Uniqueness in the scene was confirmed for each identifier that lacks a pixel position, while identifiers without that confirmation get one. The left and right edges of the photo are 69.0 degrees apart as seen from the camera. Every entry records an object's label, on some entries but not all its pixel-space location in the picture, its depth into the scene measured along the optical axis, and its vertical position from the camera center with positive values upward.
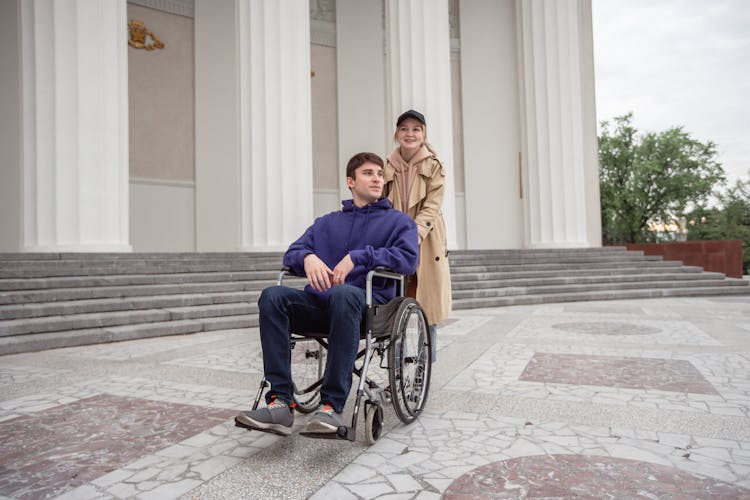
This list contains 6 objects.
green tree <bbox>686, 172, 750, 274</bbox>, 27.36 +1.99
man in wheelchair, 2.45 -0.13
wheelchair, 2.56 -0.51
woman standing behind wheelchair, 3.42 +0.39
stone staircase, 6.04 -0.41
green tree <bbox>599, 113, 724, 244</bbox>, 36.56 +5.37
